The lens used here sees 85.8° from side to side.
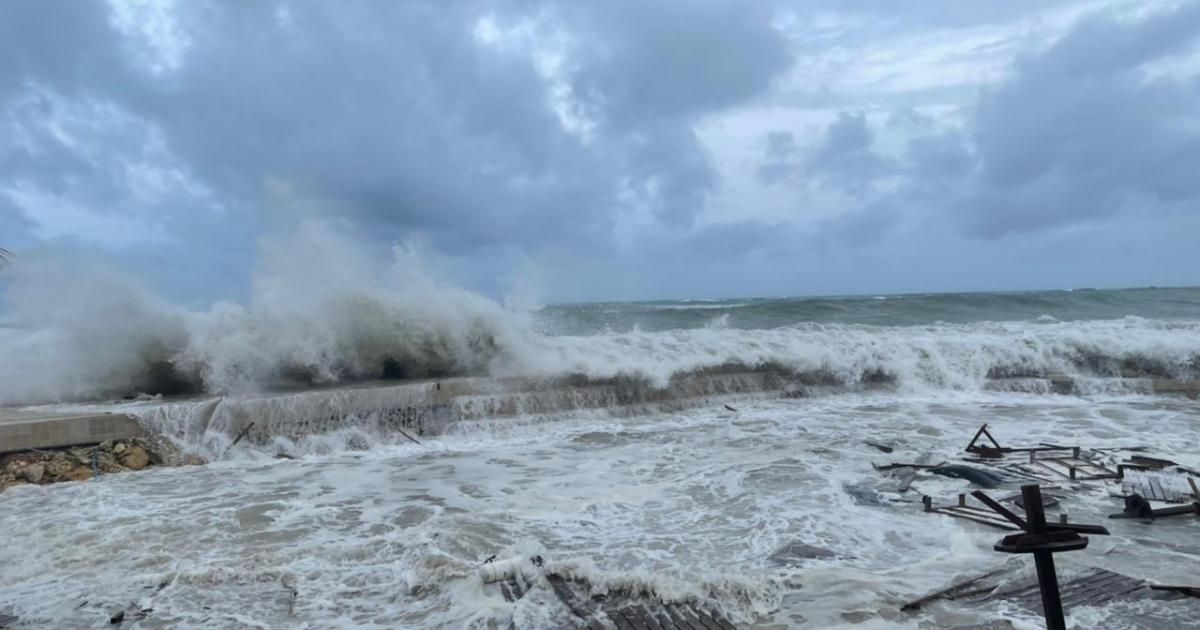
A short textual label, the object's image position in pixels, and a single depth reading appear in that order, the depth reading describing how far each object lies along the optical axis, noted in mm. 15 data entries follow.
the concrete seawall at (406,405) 9055
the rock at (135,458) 8969
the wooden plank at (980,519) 5914
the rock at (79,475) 8344
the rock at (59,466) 8336
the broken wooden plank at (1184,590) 4477
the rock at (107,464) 8758
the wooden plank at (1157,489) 6742
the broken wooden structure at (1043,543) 2646
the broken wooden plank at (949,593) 4461
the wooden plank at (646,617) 4230
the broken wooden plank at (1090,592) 4473
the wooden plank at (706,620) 4242
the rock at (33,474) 8164
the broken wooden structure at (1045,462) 7809
